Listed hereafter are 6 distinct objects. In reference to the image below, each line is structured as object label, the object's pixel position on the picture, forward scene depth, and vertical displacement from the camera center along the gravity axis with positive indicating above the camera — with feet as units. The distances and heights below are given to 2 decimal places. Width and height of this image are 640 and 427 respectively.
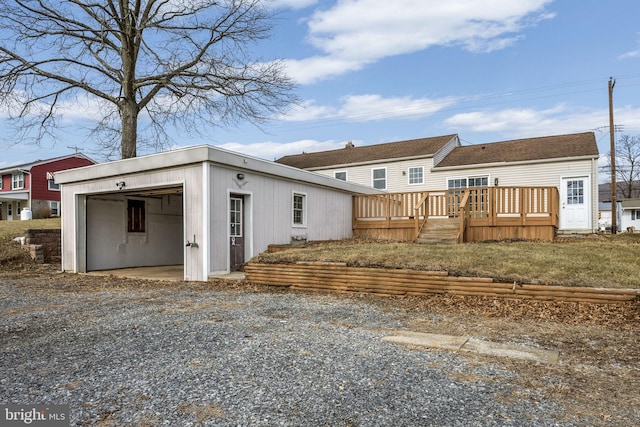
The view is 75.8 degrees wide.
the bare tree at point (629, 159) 137.28 +16.40
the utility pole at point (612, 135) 64.95 +11.63
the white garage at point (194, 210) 31.42 +0.09
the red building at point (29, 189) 98.32 +5.92
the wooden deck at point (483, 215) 39.50 -0.61
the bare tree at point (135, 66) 52.80 +19.90
